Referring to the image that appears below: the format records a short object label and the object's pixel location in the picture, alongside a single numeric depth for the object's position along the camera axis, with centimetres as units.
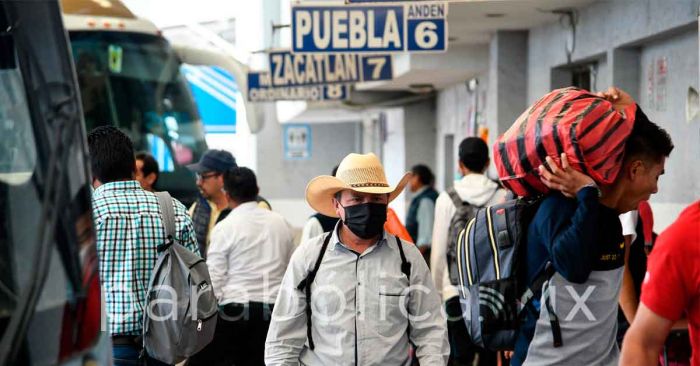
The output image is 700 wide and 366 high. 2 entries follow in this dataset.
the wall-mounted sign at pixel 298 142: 3578
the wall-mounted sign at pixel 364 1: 960
